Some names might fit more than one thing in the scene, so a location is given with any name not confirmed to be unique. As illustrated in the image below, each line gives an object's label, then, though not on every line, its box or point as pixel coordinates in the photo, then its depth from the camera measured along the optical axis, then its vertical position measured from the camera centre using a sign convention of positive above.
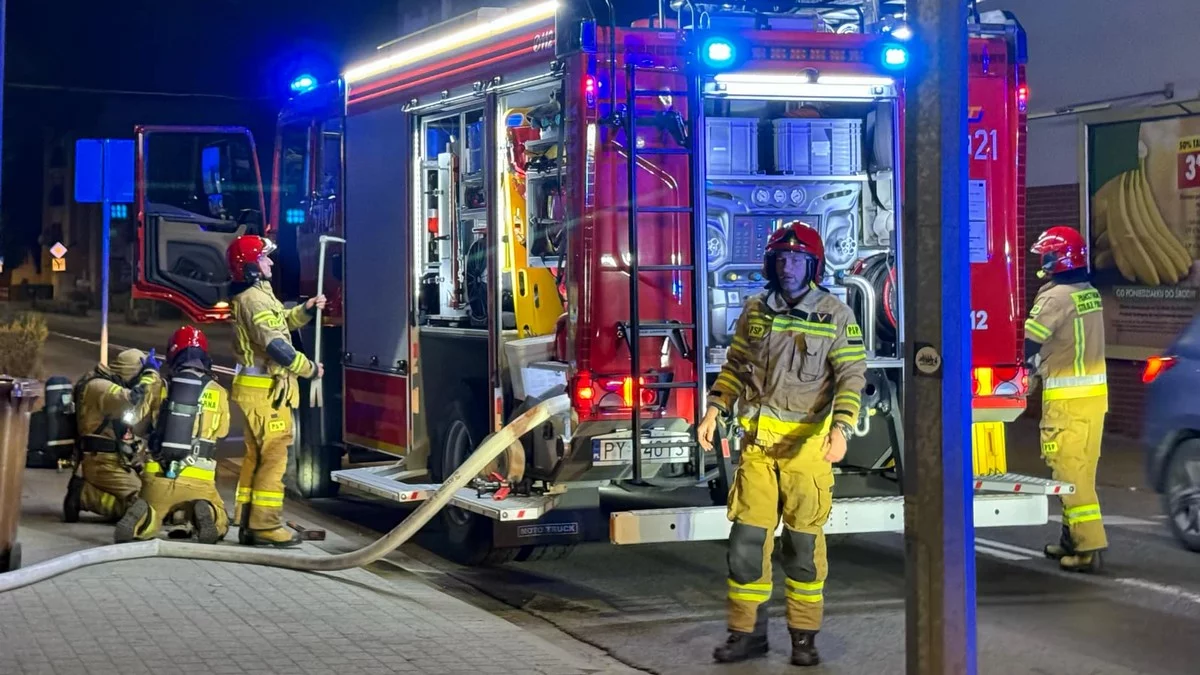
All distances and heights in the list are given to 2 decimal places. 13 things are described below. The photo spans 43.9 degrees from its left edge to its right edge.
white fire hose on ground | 7.39 -1.09
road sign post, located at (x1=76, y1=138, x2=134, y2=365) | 13.05 +1.53
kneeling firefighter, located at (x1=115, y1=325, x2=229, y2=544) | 8.47 -0.63
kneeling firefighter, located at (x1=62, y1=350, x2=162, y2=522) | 9.05 -0.54
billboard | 13.91 +1.09
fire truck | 7.16 +0.58
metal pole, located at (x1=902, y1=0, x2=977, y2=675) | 4.74 +0.01
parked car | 8.97 -0.57
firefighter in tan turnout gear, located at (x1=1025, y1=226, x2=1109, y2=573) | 8.39 -0.17
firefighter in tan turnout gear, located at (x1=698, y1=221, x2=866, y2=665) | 6.20 -0.42
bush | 16.94 -0.03
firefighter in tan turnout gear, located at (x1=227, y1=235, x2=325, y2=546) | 8.62 -0.26
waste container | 7.41 -0.54
